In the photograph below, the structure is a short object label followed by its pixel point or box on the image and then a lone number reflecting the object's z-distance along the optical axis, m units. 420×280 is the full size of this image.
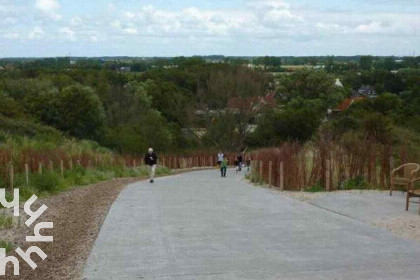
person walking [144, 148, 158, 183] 29.05
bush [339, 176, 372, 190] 20.48
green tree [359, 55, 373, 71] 189.31
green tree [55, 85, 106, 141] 59.31
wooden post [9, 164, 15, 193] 20.48
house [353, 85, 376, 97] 114.54
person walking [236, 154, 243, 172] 48.06
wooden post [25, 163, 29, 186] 22.12
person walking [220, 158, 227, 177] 40.44
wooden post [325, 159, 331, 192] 20.42
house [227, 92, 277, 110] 65.88
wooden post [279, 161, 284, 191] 22.08
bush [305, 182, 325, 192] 20.61
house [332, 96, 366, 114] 87.59
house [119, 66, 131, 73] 176.50
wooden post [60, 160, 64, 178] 27.36
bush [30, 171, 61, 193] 22.34
